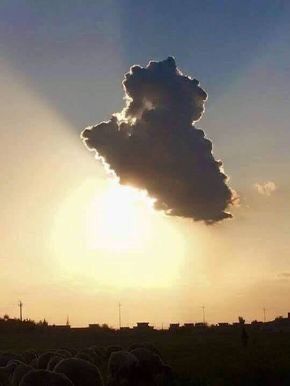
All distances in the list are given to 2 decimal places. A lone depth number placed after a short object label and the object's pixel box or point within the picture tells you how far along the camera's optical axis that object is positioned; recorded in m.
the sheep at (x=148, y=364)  32.41
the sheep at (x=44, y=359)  32.44
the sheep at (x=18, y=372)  27.40
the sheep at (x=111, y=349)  44.62
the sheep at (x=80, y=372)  25.62
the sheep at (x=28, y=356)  37.89
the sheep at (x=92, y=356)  35.58
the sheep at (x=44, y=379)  23.30
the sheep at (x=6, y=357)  36.37
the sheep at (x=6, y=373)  29.69
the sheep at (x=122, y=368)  32.00
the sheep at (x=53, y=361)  29.48
